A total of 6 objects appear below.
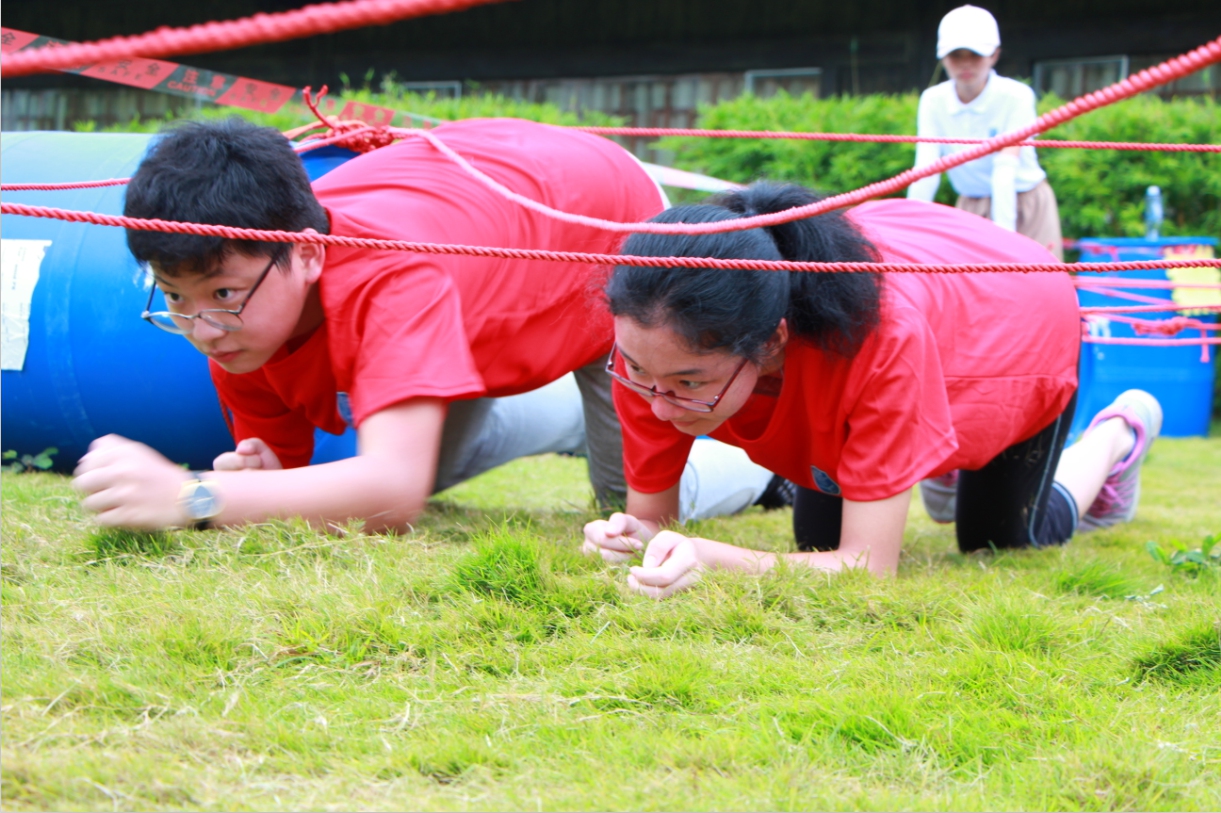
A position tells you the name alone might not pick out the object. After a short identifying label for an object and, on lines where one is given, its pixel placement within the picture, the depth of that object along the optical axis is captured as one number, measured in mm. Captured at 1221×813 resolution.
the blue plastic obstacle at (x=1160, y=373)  6539
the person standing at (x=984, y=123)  5293
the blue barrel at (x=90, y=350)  3557
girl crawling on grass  1985
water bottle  6570
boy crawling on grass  2174
